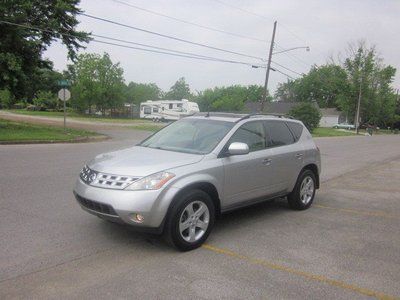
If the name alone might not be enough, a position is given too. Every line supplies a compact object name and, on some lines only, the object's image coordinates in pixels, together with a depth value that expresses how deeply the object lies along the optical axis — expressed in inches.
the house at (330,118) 3900.1
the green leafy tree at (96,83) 2522.1
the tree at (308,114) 1822.1
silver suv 192.2
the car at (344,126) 3212.8
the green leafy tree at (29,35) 884.0
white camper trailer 2112.5
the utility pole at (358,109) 2890.0
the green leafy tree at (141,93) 4008.4
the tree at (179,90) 6117.1
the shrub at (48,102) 3159.5
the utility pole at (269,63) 1470.2
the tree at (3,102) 2482.2
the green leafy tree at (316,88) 4382.1
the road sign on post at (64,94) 922.4
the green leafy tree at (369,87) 3105.3
